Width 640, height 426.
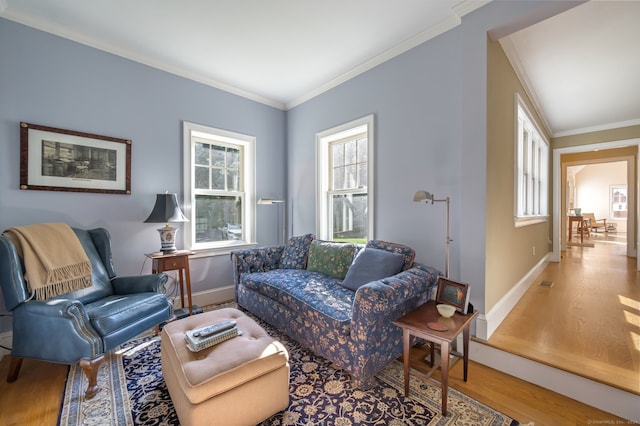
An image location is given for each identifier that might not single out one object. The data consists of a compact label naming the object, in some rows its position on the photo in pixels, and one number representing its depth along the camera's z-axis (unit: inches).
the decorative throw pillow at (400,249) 88.4
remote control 59.8
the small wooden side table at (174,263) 102.6
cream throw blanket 71.9
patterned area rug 57.2
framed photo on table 67.1
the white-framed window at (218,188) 125.0
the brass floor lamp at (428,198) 78.6
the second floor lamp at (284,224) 156.6
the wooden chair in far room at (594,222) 332.2
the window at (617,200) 370.9
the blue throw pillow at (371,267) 86.0
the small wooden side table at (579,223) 273.3
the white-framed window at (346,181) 117.6
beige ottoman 48.1
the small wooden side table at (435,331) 57.7
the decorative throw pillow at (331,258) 105.0
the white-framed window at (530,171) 113.6
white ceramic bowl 64.6
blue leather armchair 64.4
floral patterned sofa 65.4
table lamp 102.6
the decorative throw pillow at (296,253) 120.3
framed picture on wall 88.5
